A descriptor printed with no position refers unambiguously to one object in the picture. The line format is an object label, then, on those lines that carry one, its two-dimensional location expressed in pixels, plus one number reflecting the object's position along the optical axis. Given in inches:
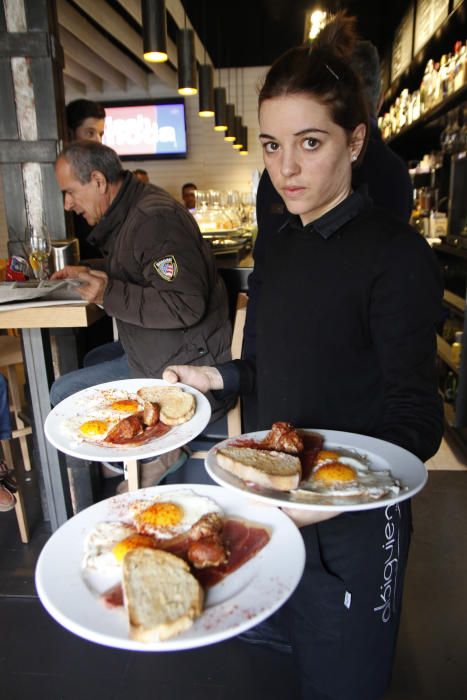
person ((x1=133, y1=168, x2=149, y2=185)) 329.3
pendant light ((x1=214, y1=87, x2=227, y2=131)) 275.9
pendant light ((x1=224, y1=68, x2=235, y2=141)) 311.3
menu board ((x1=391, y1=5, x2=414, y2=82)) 218.7
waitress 42.1
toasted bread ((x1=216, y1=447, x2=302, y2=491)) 36.4
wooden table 79.0
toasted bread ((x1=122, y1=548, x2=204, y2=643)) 26.9
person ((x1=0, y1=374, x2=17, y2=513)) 98.6
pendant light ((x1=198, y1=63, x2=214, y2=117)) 235.1
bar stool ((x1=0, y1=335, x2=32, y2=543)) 101.0
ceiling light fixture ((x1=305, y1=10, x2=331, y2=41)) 142.8
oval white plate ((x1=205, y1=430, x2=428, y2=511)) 33.3
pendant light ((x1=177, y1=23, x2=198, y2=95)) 188.4
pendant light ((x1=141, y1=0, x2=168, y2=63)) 142.0
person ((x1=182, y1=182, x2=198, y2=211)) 349.5
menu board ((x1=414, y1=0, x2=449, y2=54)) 165.9
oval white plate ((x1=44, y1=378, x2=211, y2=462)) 46.6
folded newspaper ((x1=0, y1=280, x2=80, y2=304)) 81.4
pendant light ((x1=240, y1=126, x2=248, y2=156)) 387.2
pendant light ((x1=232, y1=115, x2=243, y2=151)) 343.8
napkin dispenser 108.7
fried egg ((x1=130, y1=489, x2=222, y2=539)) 36.1
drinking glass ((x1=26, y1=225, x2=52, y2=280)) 102.3
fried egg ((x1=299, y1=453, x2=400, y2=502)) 34.9
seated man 86.7
